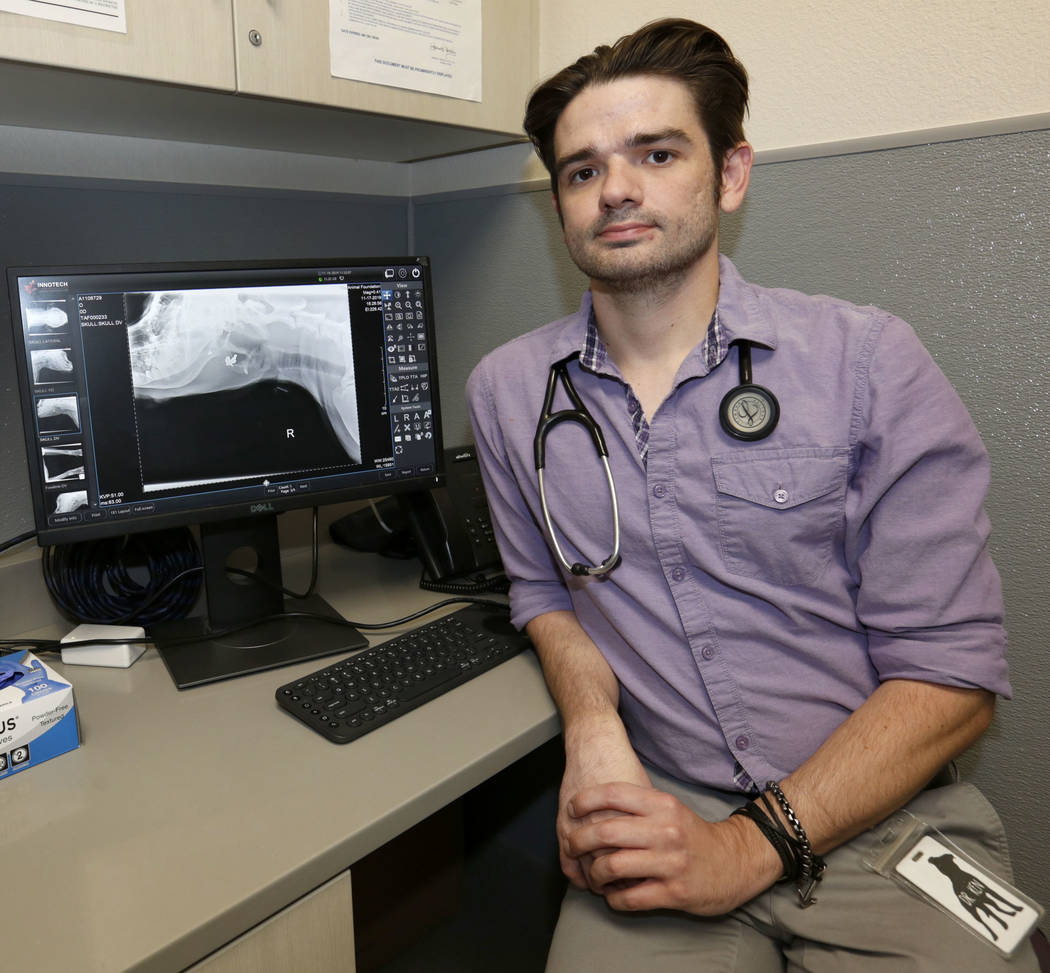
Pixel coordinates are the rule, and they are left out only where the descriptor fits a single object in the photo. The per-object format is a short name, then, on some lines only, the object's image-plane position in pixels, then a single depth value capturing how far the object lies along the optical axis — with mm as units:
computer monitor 932
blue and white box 810
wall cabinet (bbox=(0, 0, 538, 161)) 849
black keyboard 903
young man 847
